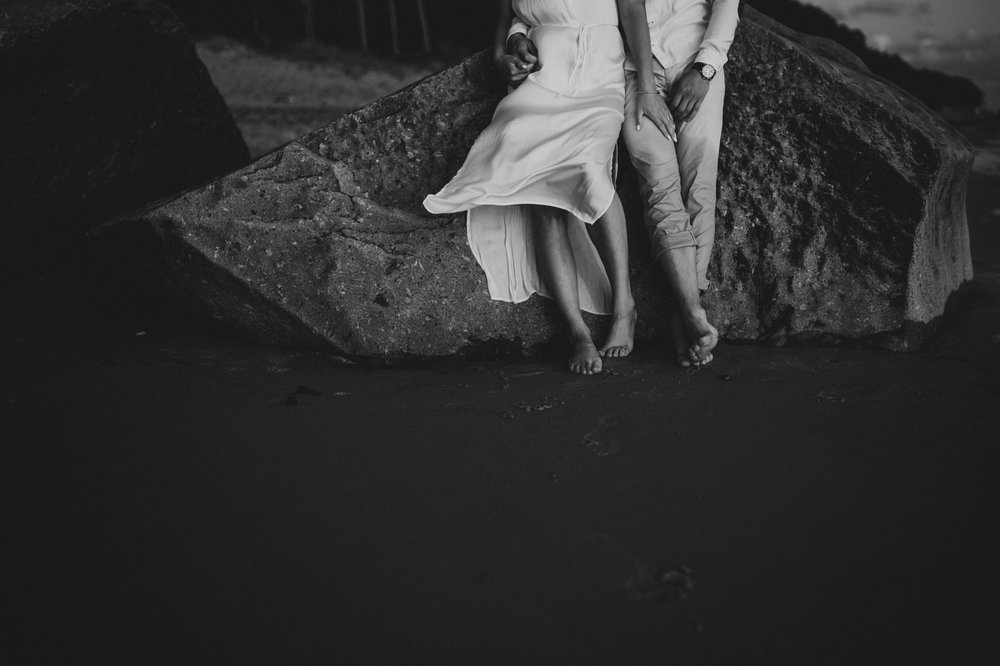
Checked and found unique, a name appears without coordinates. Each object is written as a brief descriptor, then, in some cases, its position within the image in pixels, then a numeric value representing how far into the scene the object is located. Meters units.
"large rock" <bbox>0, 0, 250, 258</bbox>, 3.77
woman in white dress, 2.94
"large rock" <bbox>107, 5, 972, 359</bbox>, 3.05
